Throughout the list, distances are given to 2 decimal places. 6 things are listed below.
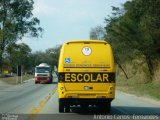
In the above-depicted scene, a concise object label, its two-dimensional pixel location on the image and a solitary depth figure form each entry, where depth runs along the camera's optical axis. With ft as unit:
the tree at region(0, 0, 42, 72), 283.38
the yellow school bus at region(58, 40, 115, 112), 66.39
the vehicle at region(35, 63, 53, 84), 218.79
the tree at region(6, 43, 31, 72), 295.48
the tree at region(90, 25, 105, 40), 398.72
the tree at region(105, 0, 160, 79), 169.99
